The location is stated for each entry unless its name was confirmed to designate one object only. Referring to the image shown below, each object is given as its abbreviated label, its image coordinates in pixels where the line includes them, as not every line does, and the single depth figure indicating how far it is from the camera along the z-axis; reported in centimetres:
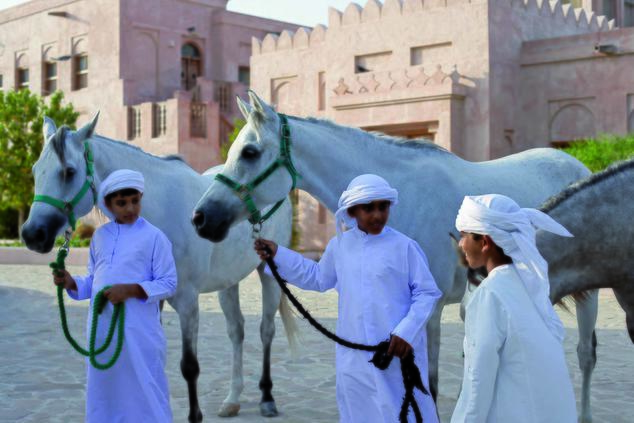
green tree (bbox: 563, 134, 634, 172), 1555
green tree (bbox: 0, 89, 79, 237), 2673
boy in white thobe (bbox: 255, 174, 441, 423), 357
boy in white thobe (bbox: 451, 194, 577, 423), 264
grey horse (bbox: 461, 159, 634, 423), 412
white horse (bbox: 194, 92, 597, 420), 417
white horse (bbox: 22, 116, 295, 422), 445
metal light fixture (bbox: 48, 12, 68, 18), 3091
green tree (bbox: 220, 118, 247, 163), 2156
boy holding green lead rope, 402
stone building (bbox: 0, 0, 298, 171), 2716
